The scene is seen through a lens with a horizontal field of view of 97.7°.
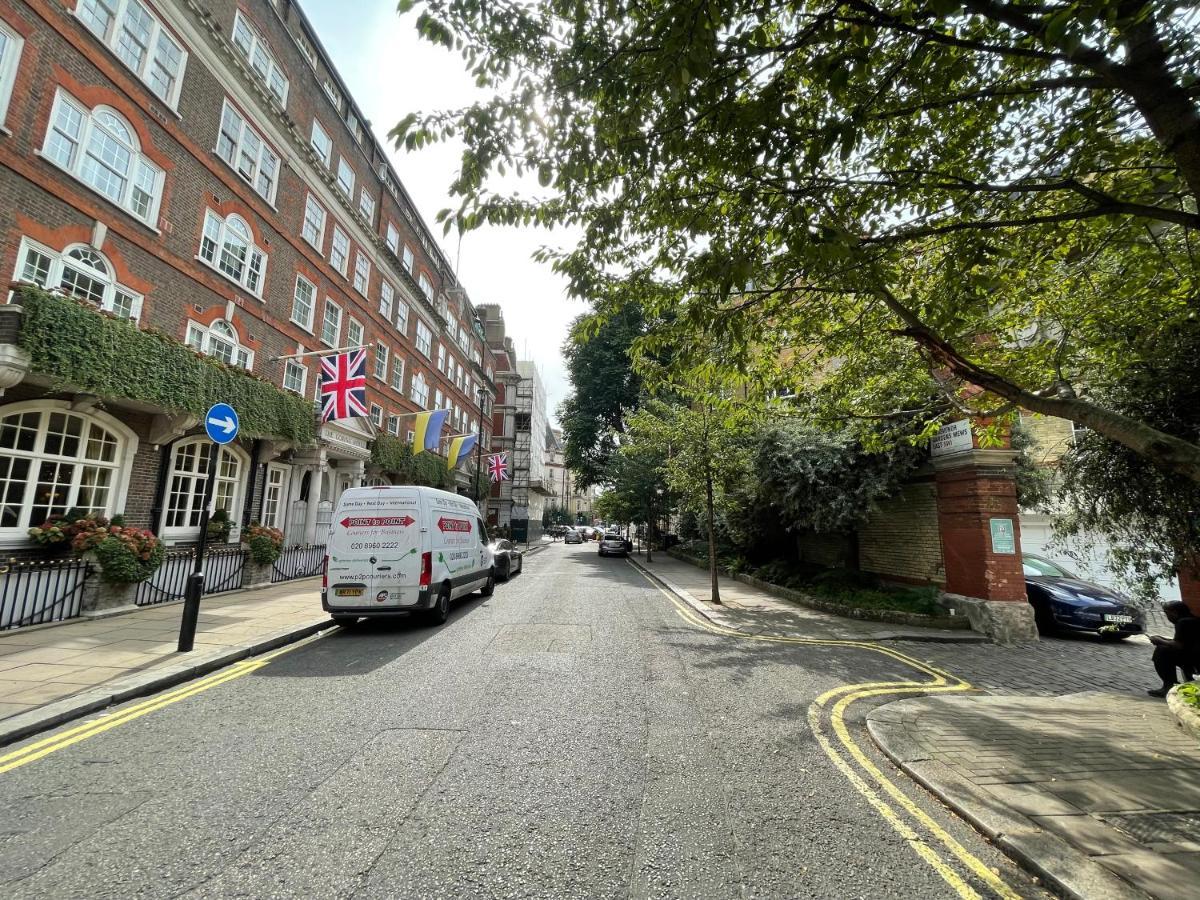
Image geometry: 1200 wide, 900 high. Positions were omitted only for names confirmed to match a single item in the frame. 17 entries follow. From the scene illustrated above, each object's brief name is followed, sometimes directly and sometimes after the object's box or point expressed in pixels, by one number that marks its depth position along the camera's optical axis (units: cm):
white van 909
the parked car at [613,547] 3431
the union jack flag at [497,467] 3002
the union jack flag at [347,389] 1461
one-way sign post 718
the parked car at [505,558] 1756
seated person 608
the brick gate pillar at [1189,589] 846
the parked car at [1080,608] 988
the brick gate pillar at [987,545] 962
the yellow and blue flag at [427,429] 2142
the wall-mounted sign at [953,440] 1022
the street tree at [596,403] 3506
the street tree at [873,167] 388
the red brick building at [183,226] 992
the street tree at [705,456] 1381
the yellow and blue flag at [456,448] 2359
